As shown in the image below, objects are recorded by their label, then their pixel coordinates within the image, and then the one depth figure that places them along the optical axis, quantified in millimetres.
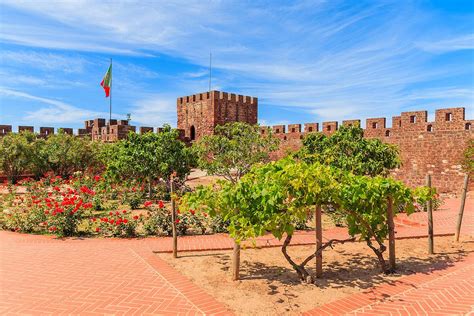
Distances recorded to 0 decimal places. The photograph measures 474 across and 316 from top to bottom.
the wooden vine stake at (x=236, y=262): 6086
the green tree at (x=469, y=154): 15828
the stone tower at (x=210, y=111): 31125
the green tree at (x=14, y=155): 23188
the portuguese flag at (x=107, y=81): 34094
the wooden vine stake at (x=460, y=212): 8688
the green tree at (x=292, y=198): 5223
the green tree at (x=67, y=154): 25234
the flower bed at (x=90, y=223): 9633
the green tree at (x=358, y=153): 13516
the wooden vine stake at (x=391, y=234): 6660
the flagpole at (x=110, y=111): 36397
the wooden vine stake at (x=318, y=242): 6088
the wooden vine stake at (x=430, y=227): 7918
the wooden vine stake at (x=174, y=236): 7346
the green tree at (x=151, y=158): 16219
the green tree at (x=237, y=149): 16016
